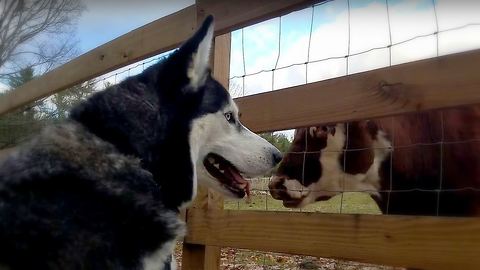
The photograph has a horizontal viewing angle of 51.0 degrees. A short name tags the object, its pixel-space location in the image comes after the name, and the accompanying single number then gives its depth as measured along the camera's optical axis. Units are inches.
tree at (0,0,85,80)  219.6
